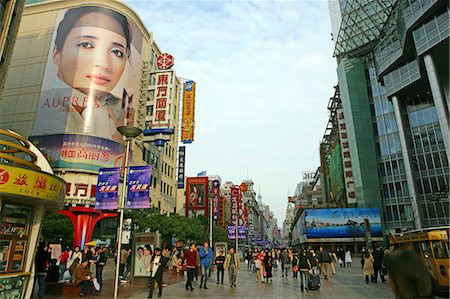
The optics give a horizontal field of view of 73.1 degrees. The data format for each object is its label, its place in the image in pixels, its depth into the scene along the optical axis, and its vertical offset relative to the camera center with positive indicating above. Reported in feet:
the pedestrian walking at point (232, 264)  51.11 -3.98
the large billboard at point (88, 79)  138.31 +74.80
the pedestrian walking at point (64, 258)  58.54 -3.33
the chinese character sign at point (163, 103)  132.05 +57.67
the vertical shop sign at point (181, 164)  199.17 +47.89
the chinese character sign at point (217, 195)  225.27 +34.59
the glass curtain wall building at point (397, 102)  127.13 +70.51
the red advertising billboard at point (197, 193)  235.81 +34.96
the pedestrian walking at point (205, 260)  49.73 -3.21
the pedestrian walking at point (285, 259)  75.72 -4.97
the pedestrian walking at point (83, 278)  40.14 -4.70
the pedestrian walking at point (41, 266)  36.80 -2.88
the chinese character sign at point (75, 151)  131.23 +38.11
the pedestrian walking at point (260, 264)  58.08 -4.59
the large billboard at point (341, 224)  171.12 +8.65
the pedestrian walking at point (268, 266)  58.29 -4.93
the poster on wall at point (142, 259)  53.31 -3.18
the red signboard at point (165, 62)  145.79 +81.95
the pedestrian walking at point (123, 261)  59.21 -3.82
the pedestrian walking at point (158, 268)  39.24 -3.46
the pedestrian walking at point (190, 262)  46.34 -3.35
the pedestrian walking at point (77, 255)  45.64 -2.03
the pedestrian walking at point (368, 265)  56.13 -4.80
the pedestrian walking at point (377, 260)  54.39 -3.79
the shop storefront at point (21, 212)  30.42 +3.15
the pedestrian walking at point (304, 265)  46.55 -3.84
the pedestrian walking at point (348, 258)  109.46 -6.84
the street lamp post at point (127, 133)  40.98 +14.53
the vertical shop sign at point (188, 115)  142.82 +57.35
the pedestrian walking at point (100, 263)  44.21 -3.13
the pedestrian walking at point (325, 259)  62.08 -3.99
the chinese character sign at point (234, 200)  169.58 +21.47
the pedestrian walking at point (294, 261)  67.67 -4.81
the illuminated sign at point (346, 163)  191.01 +46.35
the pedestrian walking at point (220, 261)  52.06 -3.50
